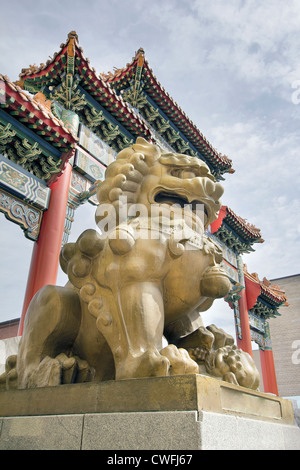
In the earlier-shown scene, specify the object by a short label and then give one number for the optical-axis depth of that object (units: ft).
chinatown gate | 15.71
